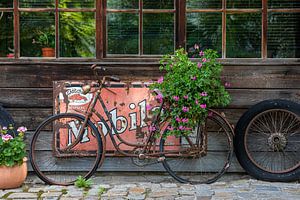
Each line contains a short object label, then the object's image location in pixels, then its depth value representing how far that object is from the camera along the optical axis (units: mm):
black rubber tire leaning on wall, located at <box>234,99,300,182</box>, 5379
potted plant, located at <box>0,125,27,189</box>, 5000
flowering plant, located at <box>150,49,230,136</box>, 5000
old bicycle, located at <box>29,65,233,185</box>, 5258
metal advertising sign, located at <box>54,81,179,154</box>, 5531
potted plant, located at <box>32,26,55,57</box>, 5660
